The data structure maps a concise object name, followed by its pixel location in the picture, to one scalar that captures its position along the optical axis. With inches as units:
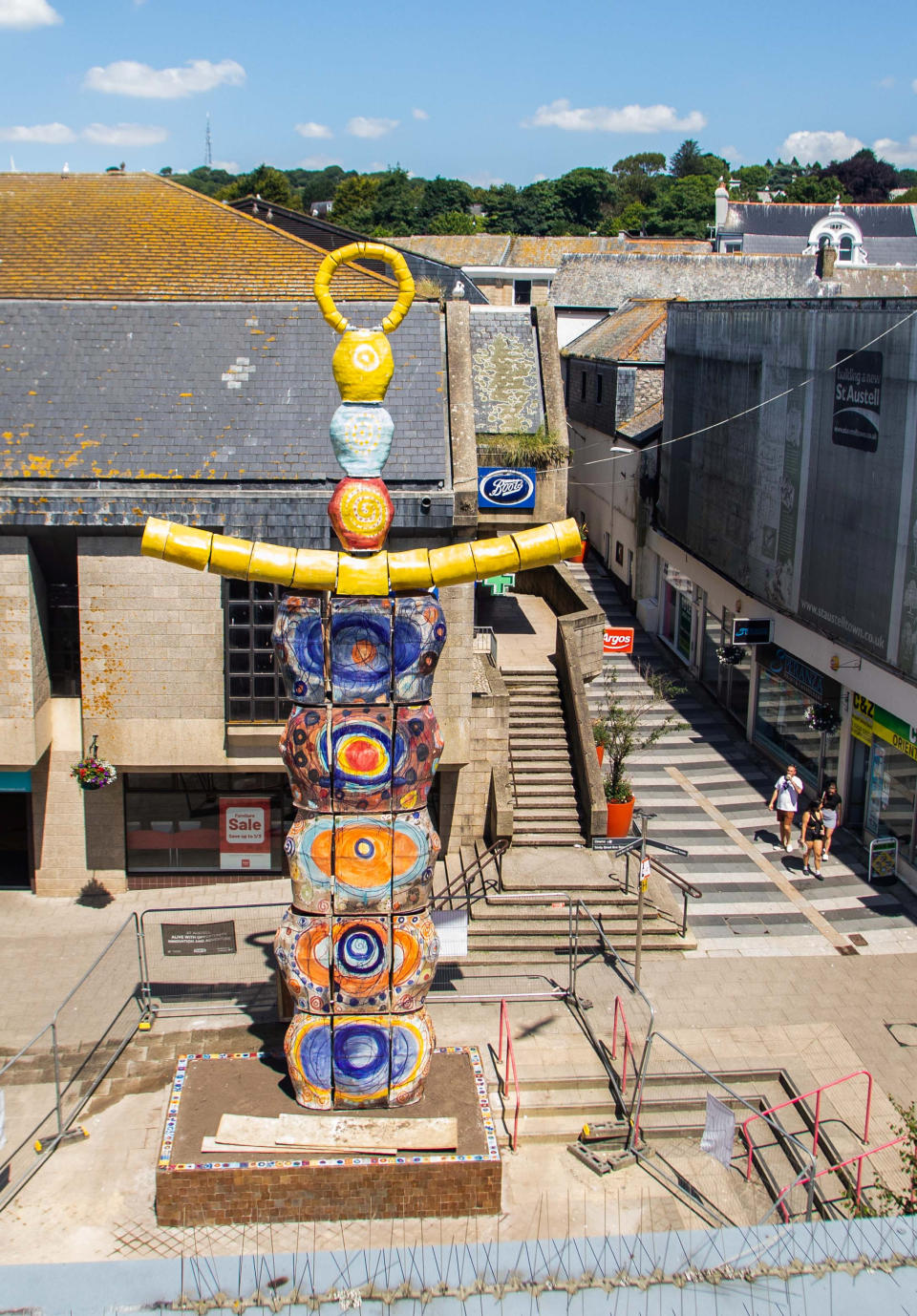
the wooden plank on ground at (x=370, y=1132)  517.7
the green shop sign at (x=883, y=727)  839.7
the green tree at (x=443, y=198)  5265.8
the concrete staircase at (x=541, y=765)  895.7
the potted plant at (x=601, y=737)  952.3
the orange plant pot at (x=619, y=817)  900.0
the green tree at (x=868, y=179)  6491.1
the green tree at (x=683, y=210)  5049.2
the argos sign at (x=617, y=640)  1077.8
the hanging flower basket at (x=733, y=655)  1135.0
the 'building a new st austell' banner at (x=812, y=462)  844.0
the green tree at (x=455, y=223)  4446.4
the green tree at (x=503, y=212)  5007.4
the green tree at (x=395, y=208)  4658.0
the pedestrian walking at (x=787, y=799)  919.0
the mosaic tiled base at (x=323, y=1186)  509.0
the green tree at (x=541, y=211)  5039.4
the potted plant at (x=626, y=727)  904.9
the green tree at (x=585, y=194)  5167.3
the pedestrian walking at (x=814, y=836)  894.4
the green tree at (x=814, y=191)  5310.0
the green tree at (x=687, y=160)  7593.5
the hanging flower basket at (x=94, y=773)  780.0
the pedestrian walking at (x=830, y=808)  899.4
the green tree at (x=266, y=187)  4143.7
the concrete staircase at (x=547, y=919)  776.9
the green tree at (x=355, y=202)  4709.6
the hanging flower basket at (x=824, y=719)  959.0
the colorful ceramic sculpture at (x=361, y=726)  492.7
